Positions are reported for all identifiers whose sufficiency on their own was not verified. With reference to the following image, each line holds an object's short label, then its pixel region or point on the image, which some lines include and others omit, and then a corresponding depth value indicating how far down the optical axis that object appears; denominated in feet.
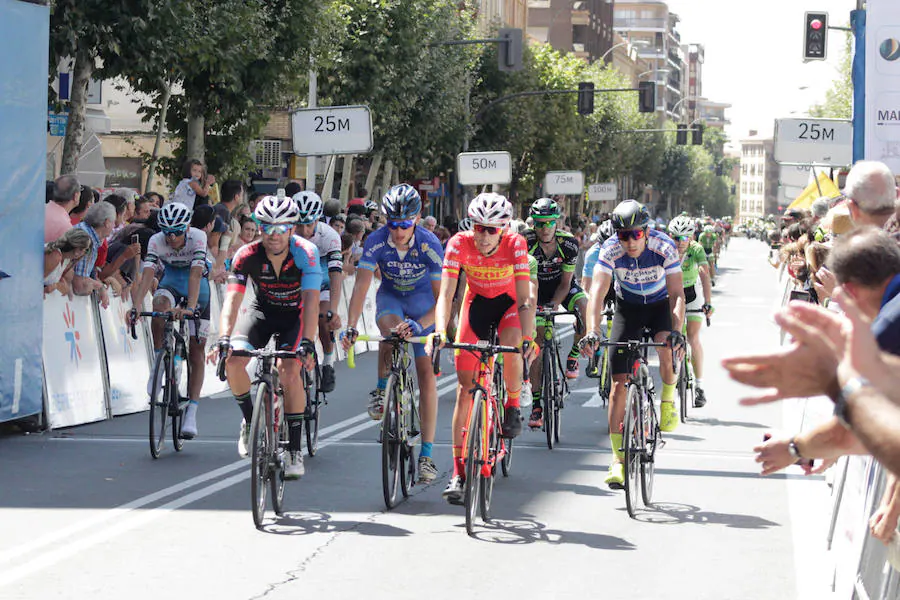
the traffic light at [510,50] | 115.34
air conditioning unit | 150.92
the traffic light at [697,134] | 219.00
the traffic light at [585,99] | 148.46
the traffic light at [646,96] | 156.76
